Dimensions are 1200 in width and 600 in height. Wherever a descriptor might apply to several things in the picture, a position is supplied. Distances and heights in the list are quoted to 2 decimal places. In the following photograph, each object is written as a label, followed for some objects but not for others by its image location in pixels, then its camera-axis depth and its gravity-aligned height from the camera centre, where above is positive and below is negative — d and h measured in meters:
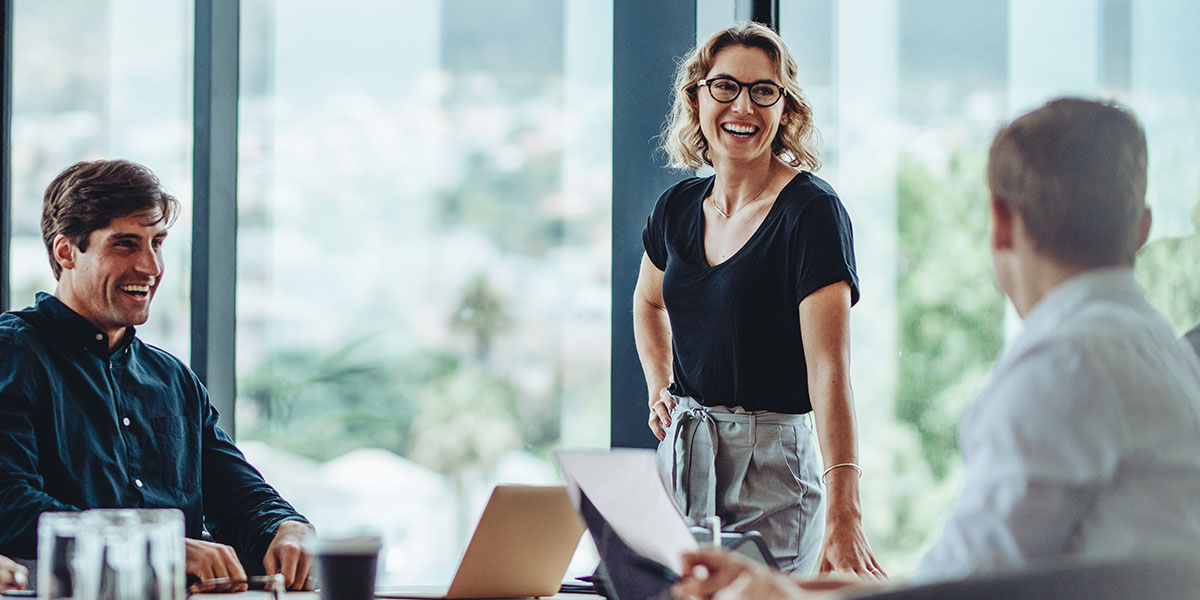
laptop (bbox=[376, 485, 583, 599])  3.40 -0.26
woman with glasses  3.82 -0.03
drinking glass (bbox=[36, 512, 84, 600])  3.15 -0.21
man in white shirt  2.81 -0.06
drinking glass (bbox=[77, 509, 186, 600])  3.14 -0.21
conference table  3.45 -0.33
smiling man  3.91 -0.14
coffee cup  3.26 -0.25
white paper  3.19 -0.16
